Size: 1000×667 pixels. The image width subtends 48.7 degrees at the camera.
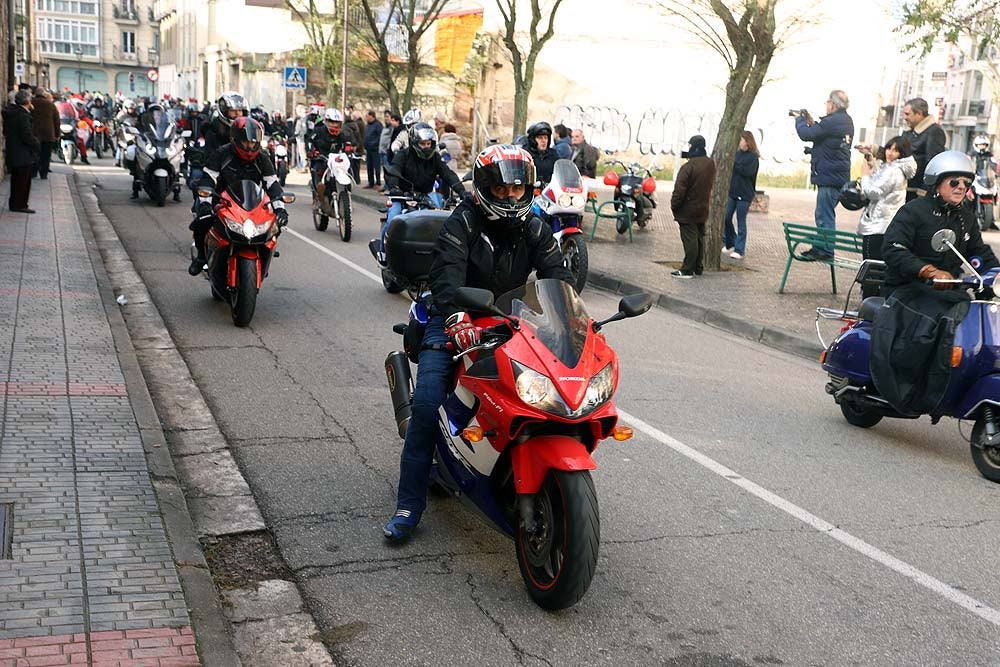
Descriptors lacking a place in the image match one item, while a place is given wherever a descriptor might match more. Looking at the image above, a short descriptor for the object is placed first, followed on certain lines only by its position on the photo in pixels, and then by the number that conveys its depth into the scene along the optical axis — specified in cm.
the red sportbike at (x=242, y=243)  953
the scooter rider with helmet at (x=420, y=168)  1232
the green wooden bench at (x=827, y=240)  1266
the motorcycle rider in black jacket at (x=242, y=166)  999
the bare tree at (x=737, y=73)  1463
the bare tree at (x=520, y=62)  2383
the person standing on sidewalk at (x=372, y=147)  2703
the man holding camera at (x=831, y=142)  1484
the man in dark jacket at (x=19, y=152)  1645
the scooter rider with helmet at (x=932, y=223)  671
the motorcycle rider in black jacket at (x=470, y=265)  476
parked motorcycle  1919
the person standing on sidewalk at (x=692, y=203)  1433
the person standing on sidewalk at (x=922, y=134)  1261
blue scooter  645
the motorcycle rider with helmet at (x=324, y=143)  1761
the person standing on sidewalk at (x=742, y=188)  1655
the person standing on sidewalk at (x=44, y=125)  2228
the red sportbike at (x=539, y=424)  414
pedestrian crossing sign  3209
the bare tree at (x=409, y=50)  3008
